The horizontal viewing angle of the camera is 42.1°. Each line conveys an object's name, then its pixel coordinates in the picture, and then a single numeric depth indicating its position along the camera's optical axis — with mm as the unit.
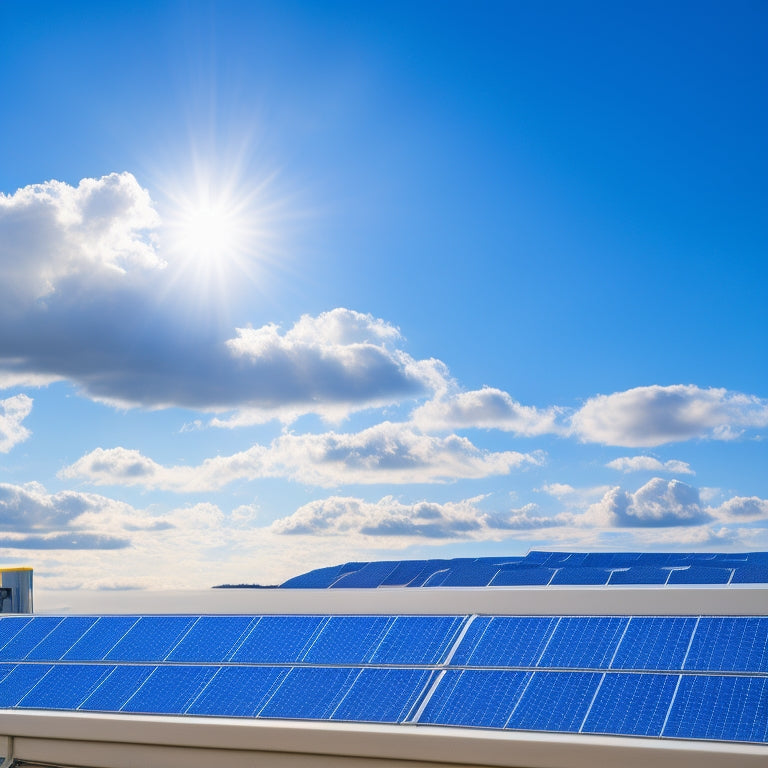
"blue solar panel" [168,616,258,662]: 19234
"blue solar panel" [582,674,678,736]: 14438
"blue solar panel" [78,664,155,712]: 17922
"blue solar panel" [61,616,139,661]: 20422
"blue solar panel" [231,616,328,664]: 18547
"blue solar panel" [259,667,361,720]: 16328
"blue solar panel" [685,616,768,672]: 15523
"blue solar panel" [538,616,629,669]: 16359
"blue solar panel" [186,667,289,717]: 16844
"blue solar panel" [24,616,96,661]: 20859
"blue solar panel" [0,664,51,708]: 19016
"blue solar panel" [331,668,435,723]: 15812
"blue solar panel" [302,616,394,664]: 17928
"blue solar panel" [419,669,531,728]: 15250
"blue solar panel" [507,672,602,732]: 14812
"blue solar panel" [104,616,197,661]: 19812
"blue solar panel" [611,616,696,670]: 16000
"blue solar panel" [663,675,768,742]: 13922
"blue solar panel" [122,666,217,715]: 17391
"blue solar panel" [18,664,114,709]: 18469
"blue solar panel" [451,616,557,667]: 16812
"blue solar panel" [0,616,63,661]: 21328
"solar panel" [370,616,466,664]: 17391
